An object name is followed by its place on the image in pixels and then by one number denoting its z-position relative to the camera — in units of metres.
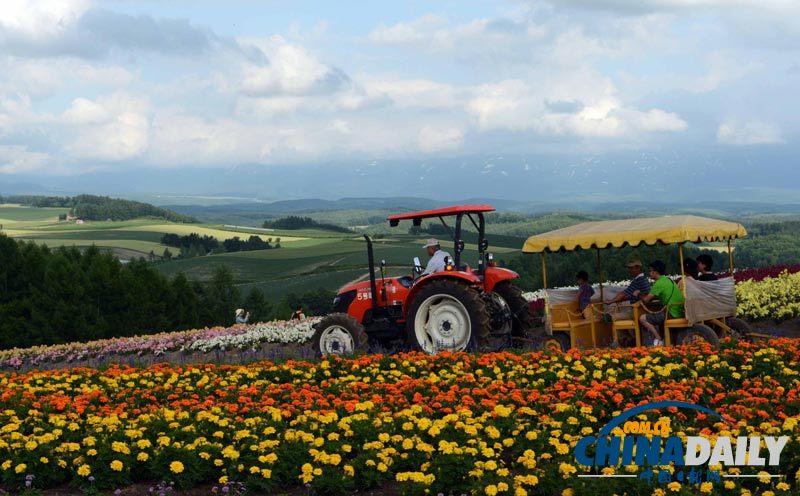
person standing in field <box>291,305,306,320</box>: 24.27
